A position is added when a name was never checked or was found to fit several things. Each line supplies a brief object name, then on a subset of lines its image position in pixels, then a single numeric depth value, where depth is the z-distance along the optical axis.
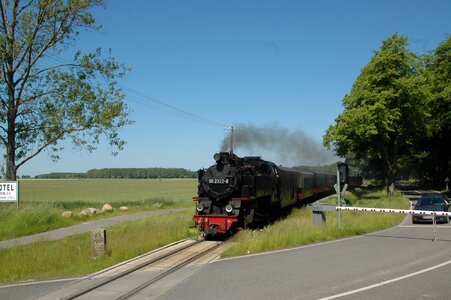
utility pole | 47.22
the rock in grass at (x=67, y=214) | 23.88
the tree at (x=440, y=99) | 37.78
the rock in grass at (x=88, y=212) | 25.56
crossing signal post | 17.00
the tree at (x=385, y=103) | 31.55
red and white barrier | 14.01
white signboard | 21.98
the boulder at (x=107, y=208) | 28.41
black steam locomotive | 15.35
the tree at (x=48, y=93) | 27.23
